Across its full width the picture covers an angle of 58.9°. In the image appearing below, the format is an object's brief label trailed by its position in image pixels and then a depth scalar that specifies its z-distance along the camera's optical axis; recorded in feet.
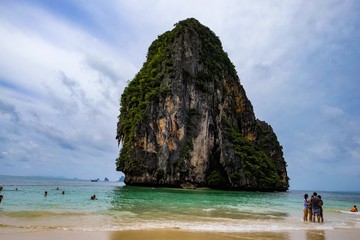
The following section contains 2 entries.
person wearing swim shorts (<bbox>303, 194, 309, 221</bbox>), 52.14
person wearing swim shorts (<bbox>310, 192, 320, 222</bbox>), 50.83
